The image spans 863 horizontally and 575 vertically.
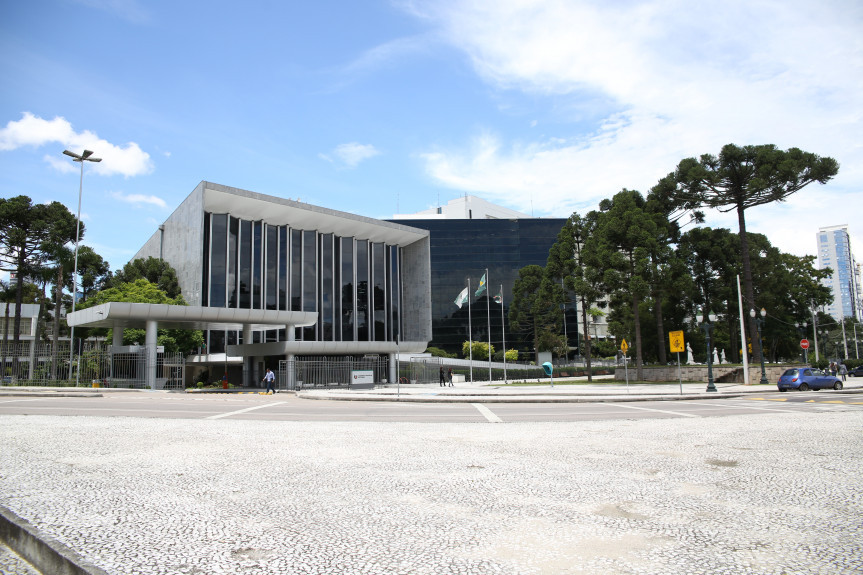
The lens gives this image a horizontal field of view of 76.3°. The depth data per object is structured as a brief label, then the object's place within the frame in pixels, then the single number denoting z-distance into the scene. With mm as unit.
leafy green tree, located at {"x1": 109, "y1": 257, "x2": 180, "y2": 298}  56312
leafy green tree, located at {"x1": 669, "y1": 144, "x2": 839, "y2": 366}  40688
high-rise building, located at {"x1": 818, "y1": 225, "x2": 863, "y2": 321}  172000
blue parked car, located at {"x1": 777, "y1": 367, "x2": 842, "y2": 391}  31922
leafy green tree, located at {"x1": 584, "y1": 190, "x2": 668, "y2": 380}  43188
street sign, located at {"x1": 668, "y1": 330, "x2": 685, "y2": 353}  30422
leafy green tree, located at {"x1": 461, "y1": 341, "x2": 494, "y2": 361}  76562
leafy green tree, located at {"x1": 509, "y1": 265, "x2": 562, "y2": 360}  51781
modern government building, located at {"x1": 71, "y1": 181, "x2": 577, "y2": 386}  45125
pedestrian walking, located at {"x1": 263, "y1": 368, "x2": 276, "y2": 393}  33500
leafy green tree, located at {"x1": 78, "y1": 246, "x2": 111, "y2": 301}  57594
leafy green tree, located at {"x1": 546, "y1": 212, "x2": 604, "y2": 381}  47250
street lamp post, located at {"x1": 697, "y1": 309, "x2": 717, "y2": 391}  31033
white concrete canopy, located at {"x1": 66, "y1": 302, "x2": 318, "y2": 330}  35281
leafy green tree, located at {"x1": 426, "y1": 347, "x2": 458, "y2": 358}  73938
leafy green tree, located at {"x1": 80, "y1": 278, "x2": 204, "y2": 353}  47250
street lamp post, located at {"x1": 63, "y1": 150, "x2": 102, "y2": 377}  36969
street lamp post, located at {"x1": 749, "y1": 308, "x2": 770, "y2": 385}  36625
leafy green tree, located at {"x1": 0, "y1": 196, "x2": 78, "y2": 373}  45812
